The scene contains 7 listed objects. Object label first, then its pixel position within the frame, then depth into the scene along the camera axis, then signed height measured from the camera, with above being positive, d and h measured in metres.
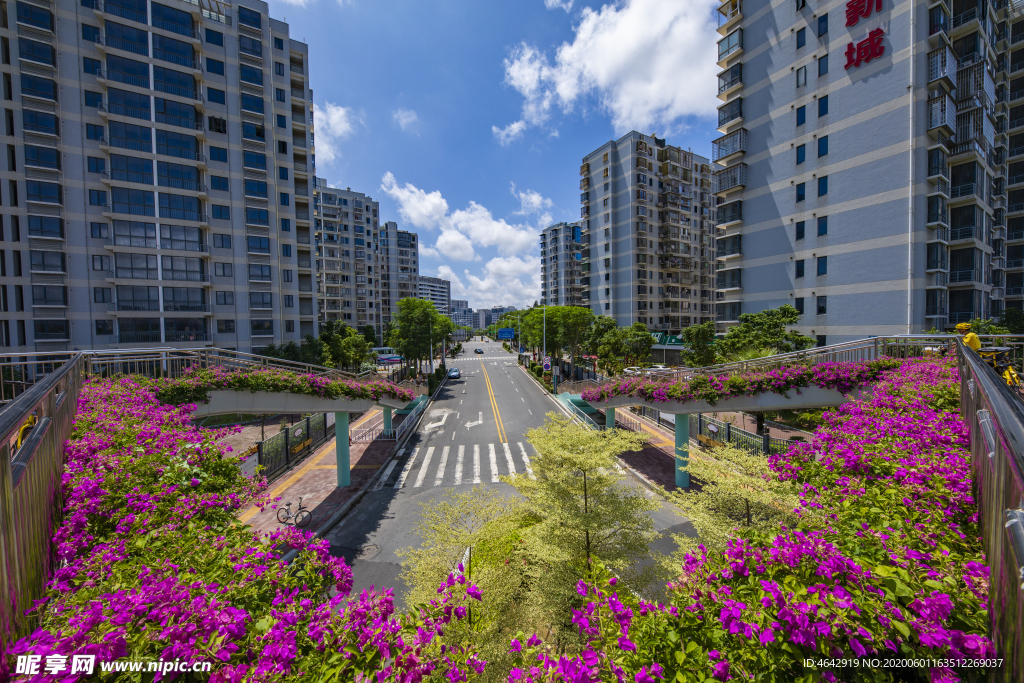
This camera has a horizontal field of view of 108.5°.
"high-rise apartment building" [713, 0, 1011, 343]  23.42 +12.08
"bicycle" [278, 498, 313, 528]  13.64 -6.81
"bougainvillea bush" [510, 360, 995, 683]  2.73 -2.28
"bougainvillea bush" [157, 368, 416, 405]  12.02 -1.74
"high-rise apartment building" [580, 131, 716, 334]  55.34 +15.29
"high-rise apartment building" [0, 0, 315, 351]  27.27 +13.47
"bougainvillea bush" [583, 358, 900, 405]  12.69 -2.10
